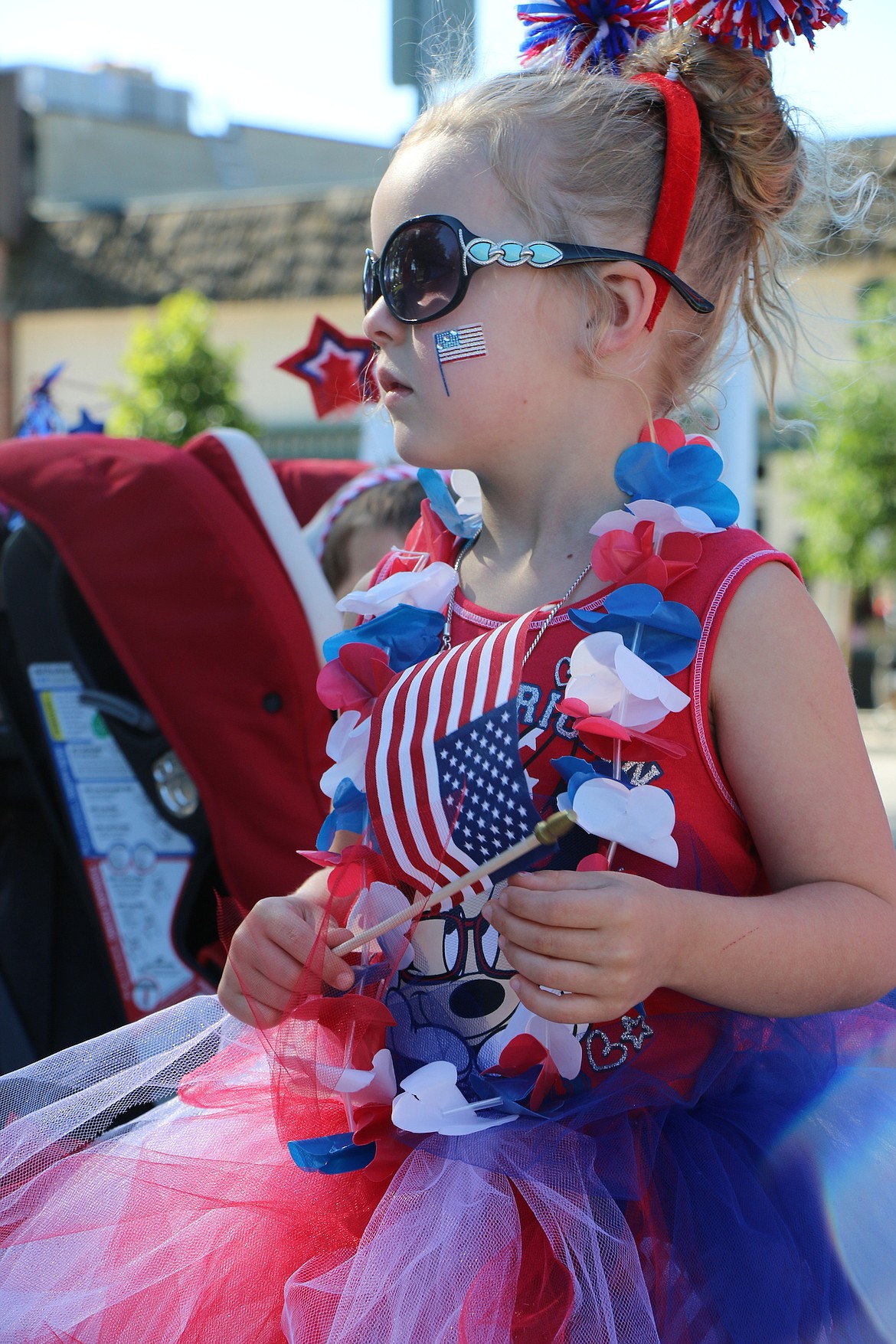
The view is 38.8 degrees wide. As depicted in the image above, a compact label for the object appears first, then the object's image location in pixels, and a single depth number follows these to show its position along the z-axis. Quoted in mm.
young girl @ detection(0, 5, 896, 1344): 1010
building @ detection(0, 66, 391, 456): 12711
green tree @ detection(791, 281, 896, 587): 9531
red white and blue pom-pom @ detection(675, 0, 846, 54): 1312
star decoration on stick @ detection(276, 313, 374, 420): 3061
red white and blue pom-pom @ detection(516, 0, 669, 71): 1412
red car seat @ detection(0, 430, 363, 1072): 2064
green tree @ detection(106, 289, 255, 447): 11156
